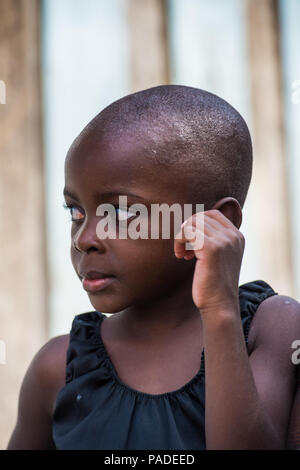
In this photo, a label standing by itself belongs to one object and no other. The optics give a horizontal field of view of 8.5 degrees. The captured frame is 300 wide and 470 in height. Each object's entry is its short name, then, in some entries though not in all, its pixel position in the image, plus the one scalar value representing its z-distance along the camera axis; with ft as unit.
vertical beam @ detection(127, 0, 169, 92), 8.47
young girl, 4.63
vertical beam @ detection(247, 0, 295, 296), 8.67
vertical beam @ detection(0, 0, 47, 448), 8.09
